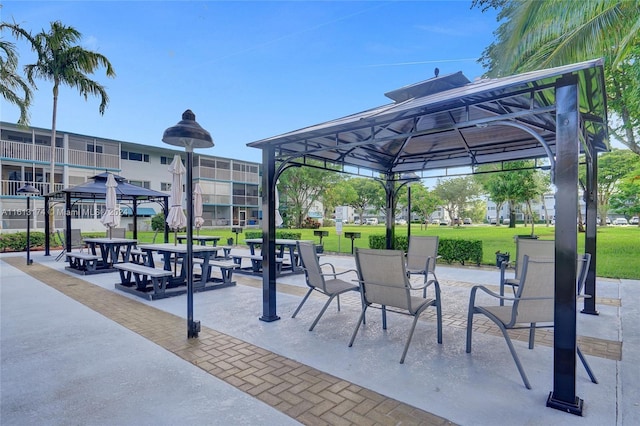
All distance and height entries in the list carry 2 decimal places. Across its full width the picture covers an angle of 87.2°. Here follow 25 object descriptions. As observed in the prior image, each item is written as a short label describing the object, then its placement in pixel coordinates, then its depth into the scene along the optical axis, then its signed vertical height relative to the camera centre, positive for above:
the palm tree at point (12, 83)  13.09 +5.53
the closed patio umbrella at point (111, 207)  9.36 +0.14
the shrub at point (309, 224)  35.03 -1.24
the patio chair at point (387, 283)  3.61 -0.80
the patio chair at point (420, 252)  6.54 -0.81
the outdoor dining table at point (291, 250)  8.66 -1.06
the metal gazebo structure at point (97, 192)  11.12 +0.67
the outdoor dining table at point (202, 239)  11.00 -0.88
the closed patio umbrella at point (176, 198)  6.83 +0.29
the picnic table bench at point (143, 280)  6.09 -1.35
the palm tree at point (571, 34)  7.20 +4.23
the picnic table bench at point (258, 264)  8.53 -1.35
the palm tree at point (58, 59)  14.17 +6.61
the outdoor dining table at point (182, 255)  6.88 -0.94
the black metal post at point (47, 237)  12.83 -0.97
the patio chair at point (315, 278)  4.48 -0.92
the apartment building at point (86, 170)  20.59 +3.11
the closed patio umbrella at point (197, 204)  8.29 +0.21
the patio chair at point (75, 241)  11.98 -1.04
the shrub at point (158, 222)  25.72 -0.76
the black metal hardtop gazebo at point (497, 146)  2.55 +1.03
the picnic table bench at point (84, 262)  8.62 -1.39
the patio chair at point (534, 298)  3.01 -0.77
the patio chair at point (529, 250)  4.96 -0.57
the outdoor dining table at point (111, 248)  9.29 -1.02
